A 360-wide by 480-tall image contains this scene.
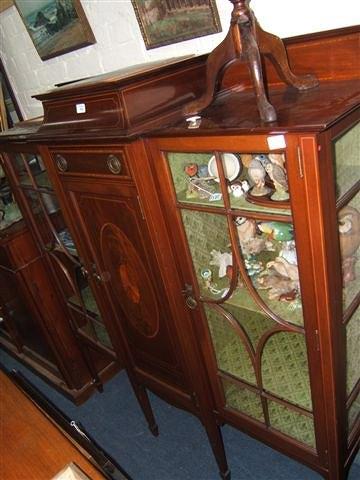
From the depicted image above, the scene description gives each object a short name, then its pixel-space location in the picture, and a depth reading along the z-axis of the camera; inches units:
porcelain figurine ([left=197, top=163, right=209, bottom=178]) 44.6
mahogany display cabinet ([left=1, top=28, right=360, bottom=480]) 34.6
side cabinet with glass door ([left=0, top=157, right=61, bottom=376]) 79.4
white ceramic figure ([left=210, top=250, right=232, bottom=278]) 47.8
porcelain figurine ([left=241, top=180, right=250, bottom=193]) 40.3
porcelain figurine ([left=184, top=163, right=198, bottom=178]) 44.4
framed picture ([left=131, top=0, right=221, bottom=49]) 50.8
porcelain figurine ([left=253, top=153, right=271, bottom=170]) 39.9
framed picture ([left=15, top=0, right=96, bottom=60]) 67.6
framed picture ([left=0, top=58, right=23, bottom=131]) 90.3
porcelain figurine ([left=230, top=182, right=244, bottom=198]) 40.4
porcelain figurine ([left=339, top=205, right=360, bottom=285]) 38.5
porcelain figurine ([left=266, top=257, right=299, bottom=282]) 43.0
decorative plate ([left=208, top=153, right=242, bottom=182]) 41.9
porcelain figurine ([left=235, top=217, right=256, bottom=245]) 43.4
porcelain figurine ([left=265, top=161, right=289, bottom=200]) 37.2
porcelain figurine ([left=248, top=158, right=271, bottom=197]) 39.4
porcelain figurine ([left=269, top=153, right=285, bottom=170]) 38.0
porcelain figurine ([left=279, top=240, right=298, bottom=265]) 42.8
